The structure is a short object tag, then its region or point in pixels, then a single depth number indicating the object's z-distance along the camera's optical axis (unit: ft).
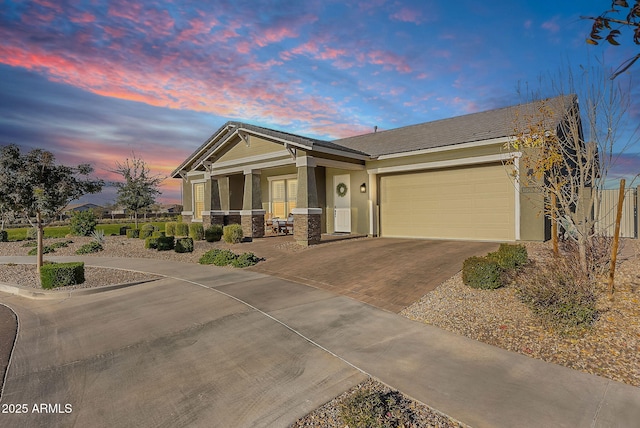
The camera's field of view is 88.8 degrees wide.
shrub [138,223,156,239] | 60.62
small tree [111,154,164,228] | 77.71
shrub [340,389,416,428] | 9.64
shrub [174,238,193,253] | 42.05
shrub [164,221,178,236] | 61.71
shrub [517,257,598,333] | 15.62
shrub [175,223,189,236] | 59.06
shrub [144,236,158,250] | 45.47
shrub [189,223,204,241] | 52.54
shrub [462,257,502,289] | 21.14
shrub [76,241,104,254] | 46.55
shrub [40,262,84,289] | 26.89
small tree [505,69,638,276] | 20.30
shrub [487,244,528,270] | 23.08
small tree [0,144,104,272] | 30.89
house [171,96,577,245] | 39.55
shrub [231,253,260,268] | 33.45
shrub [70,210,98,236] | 65.92
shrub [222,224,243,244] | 46.70
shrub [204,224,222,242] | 49.73
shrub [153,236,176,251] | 44.19
